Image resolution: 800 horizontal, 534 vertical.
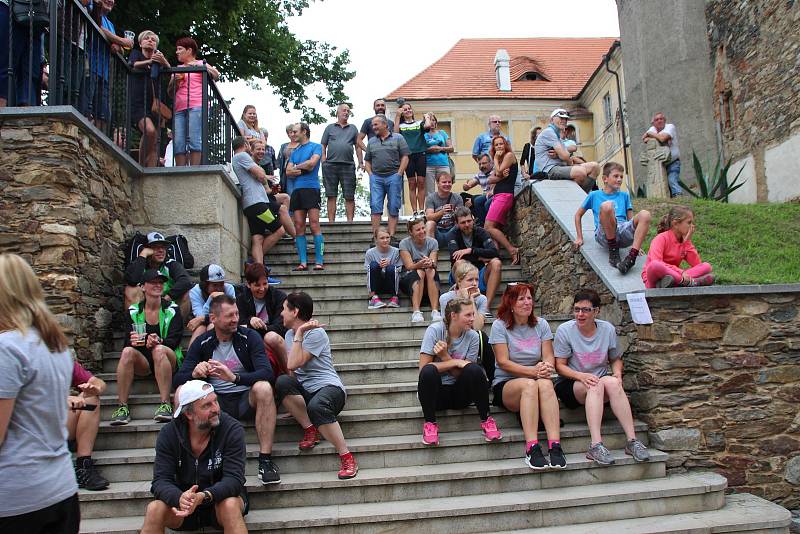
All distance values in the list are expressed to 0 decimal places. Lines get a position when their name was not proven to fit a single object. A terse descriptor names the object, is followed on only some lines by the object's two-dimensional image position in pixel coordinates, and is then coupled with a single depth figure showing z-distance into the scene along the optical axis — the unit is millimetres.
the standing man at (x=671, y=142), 10336
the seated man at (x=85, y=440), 4262
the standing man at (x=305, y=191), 8219
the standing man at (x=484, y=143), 9875
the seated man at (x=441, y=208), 8367
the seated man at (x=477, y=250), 7211
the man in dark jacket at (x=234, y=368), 4496
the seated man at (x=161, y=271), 5777
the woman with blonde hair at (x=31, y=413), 2319
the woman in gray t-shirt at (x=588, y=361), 4867
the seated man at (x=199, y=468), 3648
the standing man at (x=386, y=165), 8992
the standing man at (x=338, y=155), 9492
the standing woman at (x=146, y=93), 7102
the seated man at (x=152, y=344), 4953
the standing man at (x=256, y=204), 7941
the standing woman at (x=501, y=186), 8469
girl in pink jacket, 5281
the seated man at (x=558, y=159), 7961
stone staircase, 4137
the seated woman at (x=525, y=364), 4691
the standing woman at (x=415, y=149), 10289
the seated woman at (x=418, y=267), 6856
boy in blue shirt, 5812
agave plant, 10648
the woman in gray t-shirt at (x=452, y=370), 4785
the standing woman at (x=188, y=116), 7363
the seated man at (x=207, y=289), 5648
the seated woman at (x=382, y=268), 7211
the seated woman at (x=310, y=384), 4527
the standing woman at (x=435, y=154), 10375
